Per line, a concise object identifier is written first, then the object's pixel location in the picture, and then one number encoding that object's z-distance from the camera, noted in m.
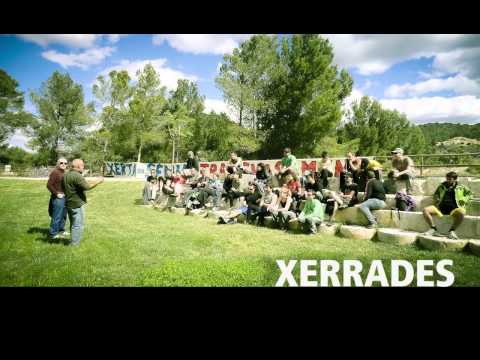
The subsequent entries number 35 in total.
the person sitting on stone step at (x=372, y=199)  6.49
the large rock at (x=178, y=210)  9.94
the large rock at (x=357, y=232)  5.97
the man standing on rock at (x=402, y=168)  6.81
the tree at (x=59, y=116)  24.83
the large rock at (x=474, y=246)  4.69
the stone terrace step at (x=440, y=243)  4.91
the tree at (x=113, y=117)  27.36
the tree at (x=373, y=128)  33.67
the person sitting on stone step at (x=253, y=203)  7.94
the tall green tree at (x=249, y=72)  23.73
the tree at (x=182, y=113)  32.15
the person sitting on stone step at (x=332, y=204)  7.20
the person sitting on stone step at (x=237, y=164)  9.49
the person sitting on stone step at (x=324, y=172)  7.97
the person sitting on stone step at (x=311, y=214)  6.52
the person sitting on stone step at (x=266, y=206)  7.57
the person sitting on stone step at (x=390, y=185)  7.18
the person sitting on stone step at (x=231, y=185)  9.25
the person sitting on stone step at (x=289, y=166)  7.95
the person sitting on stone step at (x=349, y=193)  7.15
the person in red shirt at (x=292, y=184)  7.62
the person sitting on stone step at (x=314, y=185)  7.27
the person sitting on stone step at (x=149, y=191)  11.96
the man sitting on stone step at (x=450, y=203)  5.23
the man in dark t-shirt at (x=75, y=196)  5.42
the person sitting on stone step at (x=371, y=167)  7.14
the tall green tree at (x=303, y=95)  22.52
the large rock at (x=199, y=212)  9.23
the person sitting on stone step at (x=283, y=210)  7.14
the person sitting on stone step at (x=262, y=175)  9.10
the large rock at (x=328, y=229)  6.41
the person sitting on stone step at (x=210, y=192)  9.90
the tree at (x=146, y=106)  28.78
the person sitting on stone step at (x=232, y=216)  8.05
